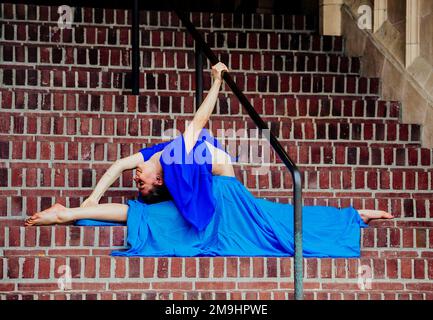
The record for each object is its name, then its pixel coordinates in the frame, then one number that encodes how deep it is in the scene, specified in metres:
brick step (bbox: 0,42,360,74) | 20.05
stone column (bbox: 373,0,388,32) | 21.33
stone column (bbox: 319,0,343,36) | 22.53
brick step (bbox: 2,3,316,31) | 21.19
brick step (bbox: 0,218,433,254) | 15.62
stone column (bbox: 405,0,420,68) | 19.97
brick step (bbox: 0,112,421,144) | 18.12
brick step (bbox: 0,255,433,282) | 15.16
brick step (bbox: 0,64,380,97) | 19.41
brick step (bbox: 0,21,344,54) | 20.55
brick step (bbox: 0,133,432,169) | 17.58
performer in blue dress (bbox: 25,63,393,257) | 15.96
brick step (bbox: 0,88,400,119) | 18.80
